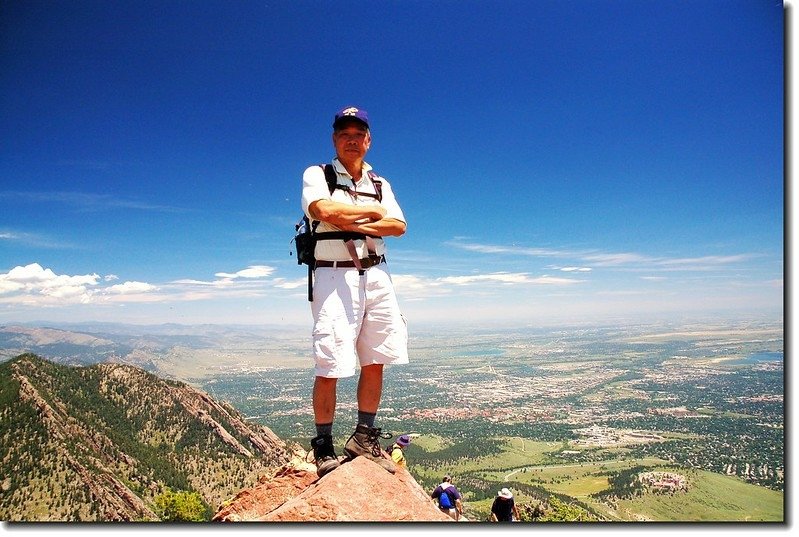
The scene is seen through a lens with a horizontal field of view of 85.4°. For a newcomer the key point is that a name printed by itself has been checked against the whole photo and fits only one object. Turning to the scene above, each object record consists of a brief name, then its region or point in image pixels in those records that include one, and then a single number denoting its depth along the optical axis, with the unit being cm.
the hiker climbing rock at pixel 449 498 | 487
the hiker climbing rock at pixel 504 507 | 630
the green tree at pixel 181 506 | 3309
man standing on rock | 324
